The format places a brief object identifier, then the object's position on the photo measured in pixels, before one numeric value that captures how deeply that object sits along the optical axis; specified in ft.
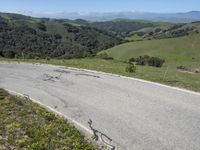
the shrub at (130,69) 34.32
